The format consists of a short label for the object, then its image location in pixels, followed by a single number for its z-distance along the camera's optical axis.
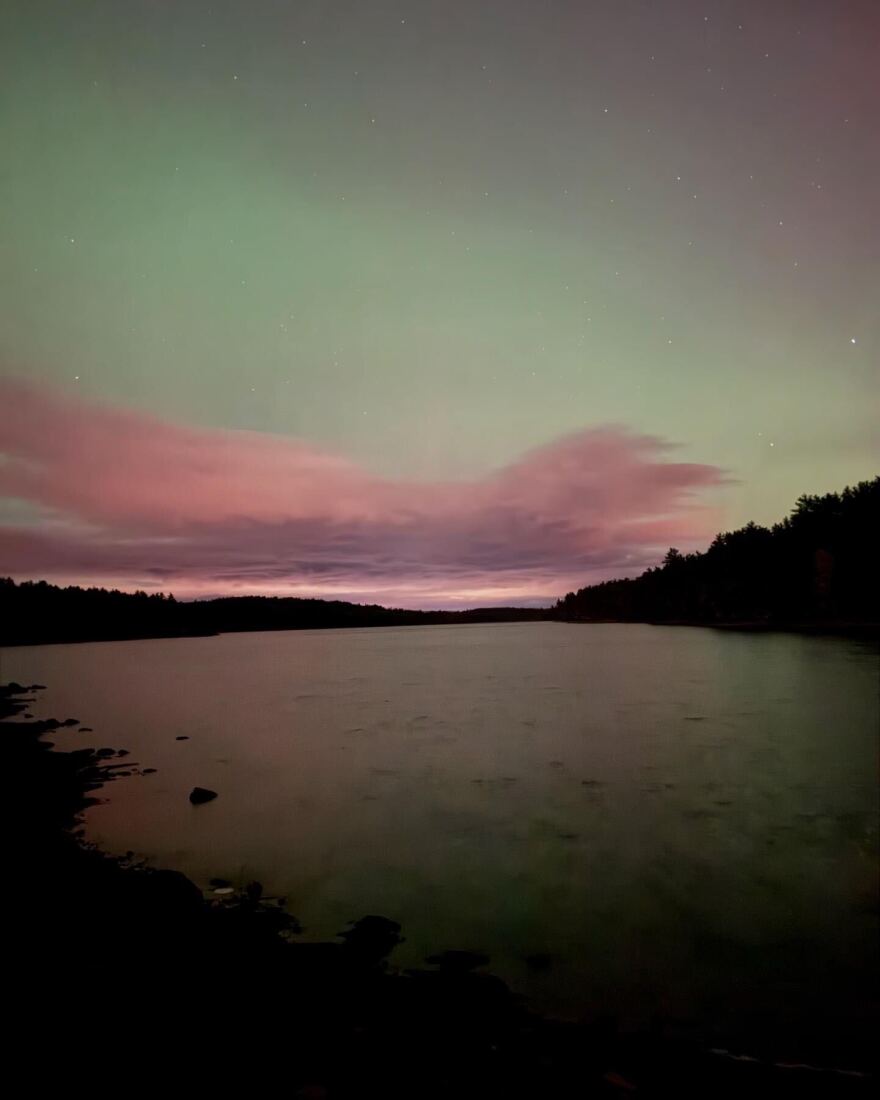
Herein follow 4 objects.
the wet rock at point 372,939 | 11.55
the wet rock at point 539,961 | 11.47
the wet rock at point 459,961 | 11.23
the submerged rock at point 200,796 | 23.94
